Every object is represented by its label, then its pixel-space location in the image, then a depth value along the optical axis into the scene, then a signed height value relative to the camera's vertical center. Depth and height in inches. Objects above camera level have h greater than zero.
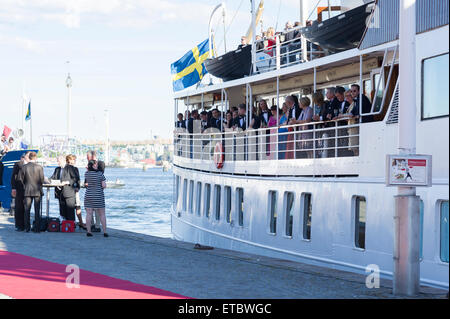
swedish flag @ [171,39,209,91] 1081.4 +119.0
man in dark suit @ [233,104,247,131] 812.0 +36.7
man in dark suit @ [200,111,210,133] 937.7 +40.7
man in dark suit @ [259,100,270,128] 759.7 +37.7
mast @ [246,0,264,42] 840.3 +216.0
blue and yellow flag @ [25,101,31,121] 1656.0 +78.4
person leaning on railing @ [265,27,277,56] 796.0 +117.0
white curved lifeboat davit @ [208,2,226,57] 1053.8 +164.2
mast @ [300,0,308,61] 716.0 +133.7
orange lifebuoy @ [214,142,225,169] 837.8 -1.6
